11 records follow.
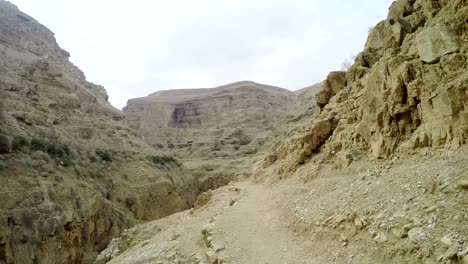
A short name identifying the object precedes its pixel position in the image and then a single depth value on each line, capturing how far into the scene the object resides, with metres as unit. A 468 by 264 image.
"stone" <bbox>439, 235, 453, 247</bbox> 5.79
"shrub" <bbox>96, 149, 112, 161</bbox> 31.41
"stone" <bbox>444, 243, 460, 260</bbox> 5.56
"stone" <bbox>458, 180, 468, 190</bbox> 6.66
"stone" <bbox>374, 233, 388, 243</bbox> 6.91
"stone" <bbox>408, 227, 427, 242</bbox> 6.23
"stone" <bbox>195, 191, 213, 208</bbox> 18.36
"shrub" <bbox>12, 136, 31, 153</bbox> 24.47
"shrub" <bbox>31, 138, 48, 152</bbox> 25.75
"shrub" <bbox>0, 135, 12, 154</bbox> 23.31
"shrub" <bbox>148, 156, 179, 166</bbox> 37.56
